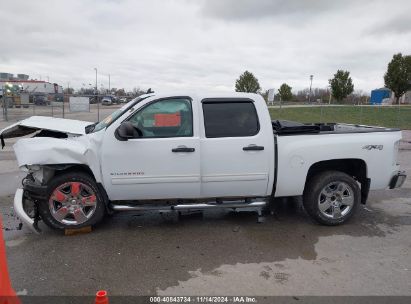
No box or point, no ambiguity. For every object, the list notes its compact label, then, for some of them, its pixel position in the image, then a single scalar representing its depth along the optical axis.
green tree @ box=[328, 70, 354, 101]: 53.00
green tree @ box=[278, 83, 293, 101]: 67.00
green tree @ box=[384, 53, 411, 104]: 53.12
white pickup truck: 4.66
